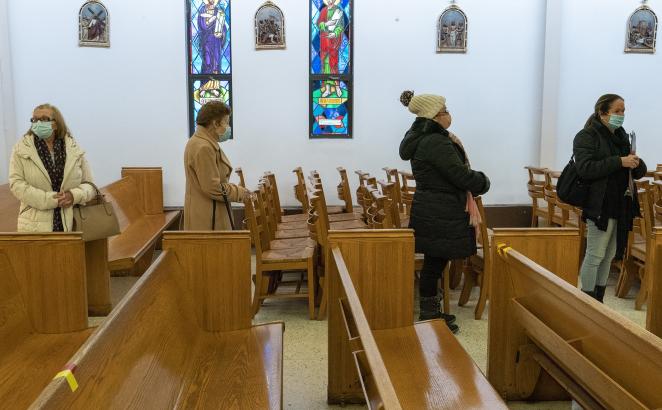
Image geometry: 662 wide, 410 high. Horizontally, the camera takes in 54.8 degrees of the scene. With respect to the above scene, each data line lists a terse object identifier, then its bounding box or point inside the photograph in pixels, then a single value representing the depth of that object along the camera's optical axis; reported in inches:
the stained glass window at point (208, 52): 274.5
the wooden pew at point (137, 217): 198.1
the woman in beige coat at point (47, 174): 146.9
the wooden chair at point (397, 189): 213.6
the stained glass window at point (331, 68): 275.9
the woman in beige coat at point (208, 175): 155.0
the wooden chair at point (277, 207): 244.3
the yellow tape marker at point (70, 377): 60.7
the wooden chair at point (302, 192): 244.0
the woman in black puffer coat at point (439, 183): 144.9
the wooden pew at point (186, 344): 70.6
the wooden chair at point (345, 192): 249.0
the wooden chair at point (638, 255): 180.7
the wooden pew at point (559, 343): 74.6
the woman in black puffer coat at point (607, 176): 149.2
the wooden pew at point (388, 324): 104.4
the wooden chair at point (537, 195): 262.8
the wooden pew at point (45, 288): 111.6
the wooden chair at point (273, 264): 172.9
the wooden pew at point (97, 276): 174.7
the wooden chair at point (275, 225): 187.6
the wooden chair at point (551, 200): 245.8
